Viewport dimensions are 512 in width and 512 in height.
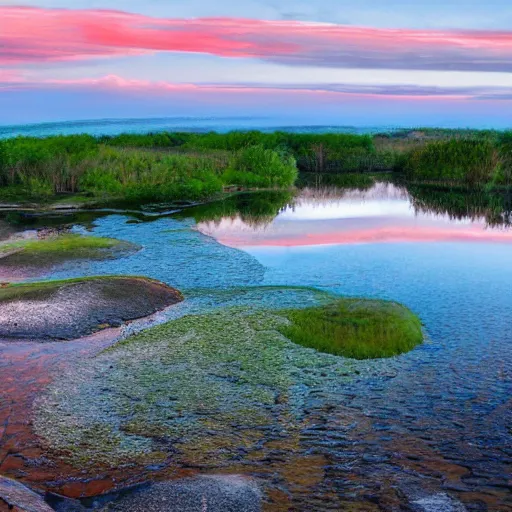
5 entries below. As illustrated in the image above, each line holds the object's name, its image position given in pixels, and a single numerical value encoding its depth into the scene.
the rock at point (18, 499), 8.10
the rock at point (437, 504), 8.90
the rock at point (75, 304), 15.74
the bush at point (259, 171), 45.05
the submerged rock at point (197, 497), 8.80
